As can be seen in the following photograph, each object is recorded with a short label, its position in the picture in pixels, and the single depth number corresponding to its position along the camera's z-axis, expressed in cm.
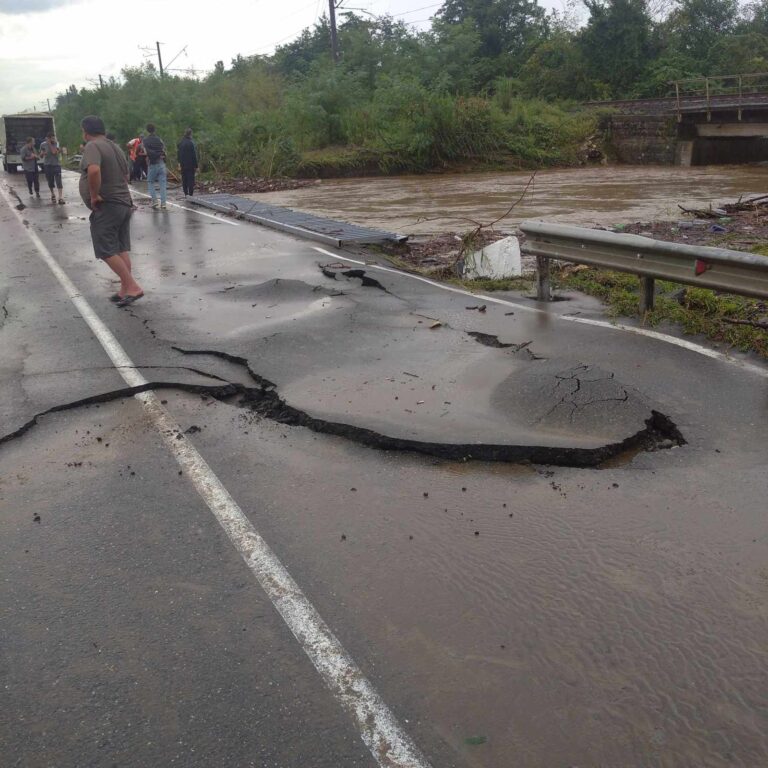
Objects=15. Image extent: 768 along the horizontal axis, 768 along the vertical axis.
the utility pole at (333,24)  4509
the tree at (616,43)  5191
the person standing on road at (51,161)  2223
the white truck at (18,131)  4422
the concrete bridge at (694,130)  3603
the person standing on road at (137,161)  2698
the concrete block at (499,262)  1025
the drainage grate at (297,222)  1359
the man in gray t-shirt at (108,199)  883
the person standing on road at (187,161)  2178
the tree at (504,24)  5881
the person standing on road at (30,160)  2338
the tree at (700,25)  5503
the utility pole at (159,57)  8221
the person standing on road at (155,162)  2017
